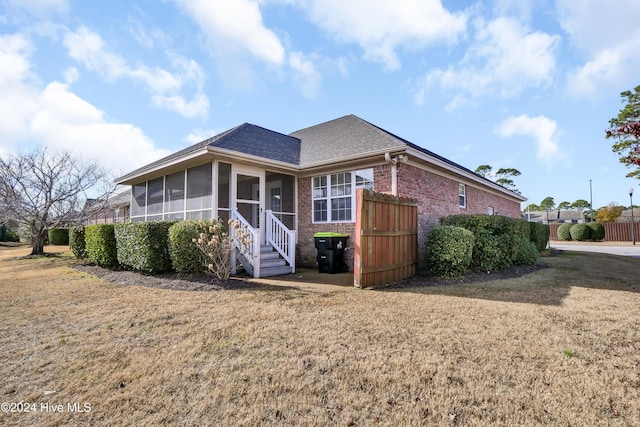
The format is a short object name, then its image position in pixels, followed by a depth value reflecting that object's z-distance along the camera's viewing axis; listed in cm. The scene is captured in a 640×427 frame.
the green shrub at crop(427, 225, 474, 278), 745
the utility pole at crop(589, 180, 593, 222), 4269
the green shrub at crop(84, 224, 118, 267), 954
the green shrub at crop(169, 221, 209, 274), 700
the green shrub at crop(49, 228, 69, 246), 2186
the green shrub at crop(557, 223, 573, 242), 2853
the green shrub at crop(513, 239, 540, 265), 1004
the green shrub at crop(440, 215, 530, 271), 842
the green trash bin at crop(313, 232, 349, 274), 852
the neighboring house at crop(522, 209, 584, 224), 6172
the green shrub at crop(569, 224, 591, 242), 2747
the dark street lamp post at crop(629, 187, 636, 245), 2320
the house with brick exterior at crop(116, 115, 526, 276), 849
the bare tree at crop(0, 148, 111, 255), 1470
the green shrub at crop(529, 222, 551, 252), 1367
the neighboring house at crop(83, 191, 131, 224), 1739
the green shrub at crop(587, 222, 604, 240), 2747
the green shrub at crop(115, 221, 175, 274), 759
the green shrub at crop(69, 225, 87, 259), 1195
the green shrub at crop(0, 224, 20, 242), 2594
